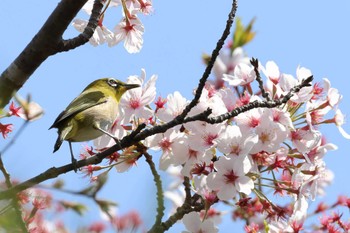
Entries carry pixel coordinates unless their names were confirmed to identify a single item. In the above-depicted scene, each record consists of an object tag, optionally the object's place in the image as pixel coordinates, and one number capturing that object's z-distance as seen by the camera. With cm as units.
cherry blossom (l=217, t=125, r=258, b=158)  847
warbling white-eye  1123
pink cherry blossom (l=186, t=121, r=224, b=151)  864
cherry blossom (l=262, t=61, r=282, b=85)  947
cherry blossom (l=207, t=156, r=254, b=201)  841
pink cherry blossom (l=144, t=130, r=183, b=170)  916
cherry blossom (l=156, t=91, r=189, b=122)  925
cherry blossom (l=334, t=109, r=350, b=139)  989
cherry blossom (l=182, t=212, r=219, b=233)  942
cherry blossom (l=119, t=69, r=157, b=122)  958
